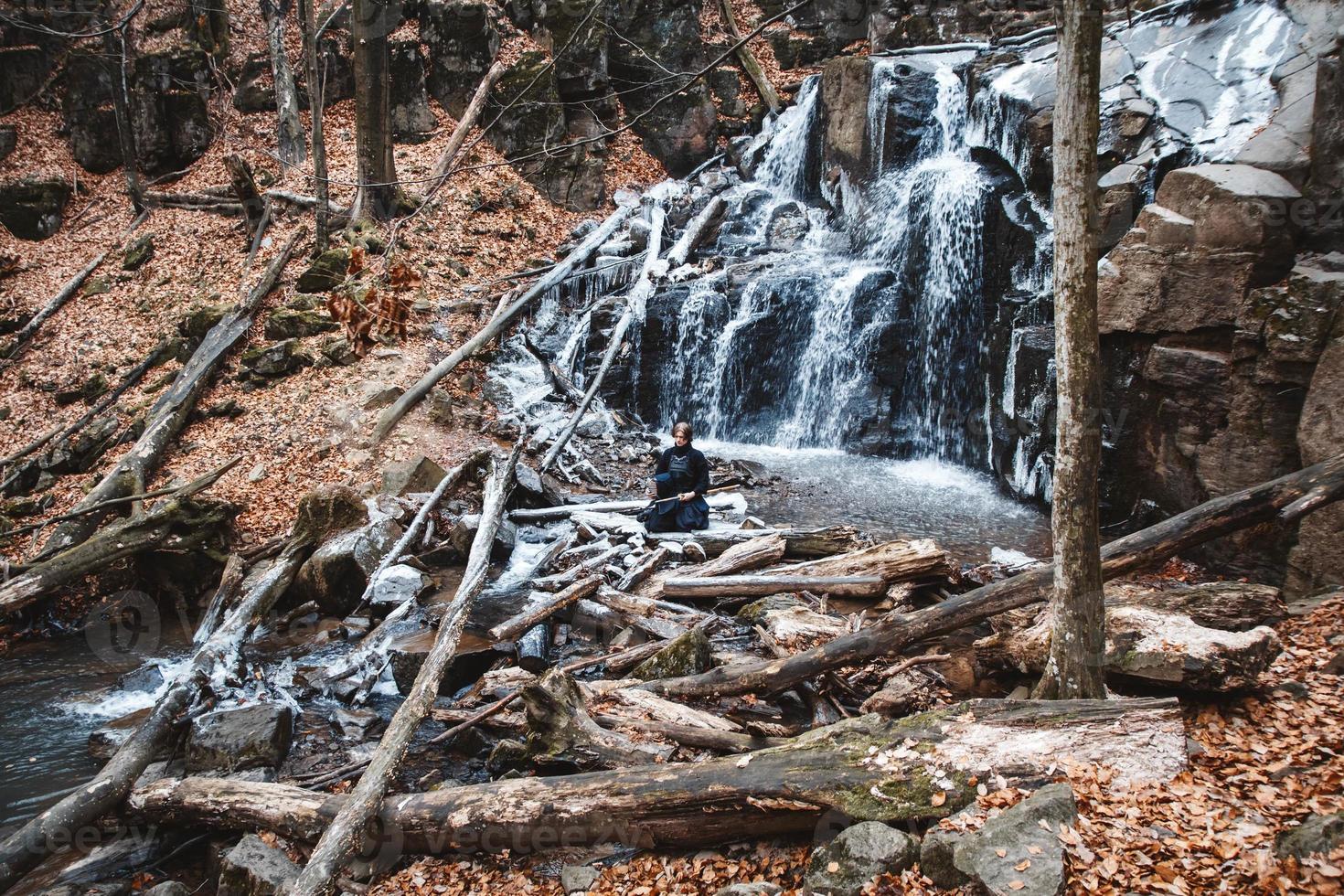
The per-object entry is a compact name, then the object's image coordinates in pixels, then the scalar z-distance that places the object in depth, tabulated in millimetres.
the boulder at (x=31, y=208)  17312
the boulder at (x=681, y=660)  6160
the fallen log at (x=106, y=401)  11867
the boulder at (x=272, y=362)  12797
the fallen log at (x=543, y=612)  7141
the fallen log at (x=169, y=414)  9844
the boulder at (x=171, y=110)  18562
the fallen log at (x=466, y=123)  18344
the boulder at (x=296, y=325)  13281
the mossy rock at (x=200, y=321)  13719
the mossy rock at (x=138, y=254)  16234
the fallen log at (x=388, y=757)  4117
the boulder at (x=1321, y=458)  6148
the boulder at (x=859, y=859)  3508
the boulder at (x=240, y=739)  5715
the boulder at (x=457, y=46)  19938
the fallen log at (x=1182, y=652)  4457
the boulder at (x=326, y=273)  13938
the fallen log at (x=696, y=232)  16578
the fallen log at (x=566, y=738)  4953
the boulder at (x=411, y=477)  10188
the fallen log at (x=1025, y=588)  5598
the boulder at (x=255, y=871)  4254
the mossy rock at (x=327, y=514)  9102
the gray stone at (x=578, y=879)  4230
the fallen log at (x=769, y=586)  7133
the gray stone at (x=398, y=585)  8258
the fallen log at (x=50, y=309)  14531
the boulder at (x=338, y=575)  8438
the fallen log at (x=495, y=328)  11688
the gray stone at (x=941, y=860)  3361
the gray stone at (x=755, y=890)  3672
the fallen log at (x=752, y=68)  20953
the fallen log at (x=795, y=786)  3922
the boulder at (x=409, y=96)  19859
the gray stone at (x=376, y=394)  11852
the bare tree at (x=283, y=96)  16656
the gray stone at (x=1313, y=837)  3045
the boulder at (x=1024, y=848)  3152
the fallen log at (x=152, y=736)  4824
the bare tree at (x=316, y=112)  14484
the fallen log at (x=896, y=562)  7078
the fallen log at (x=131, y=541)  8398
